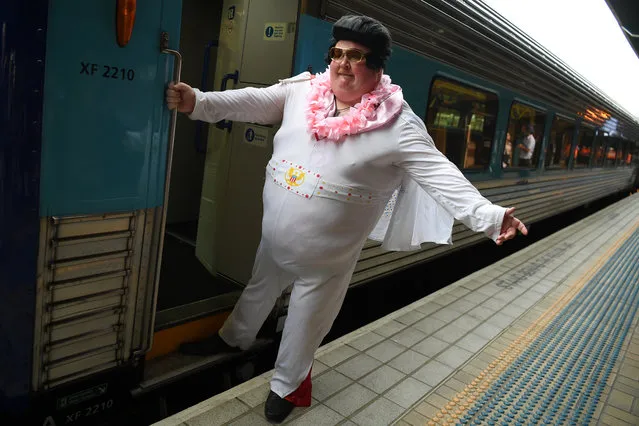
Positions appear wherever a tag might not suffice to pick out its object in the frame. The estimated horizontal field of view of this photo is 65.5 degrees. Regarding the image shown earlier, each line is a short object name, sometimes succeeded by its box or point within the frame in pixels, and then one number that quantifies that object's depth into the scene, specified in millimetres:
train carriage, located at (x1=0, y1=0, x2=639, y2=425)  1779
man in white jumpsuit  2221
